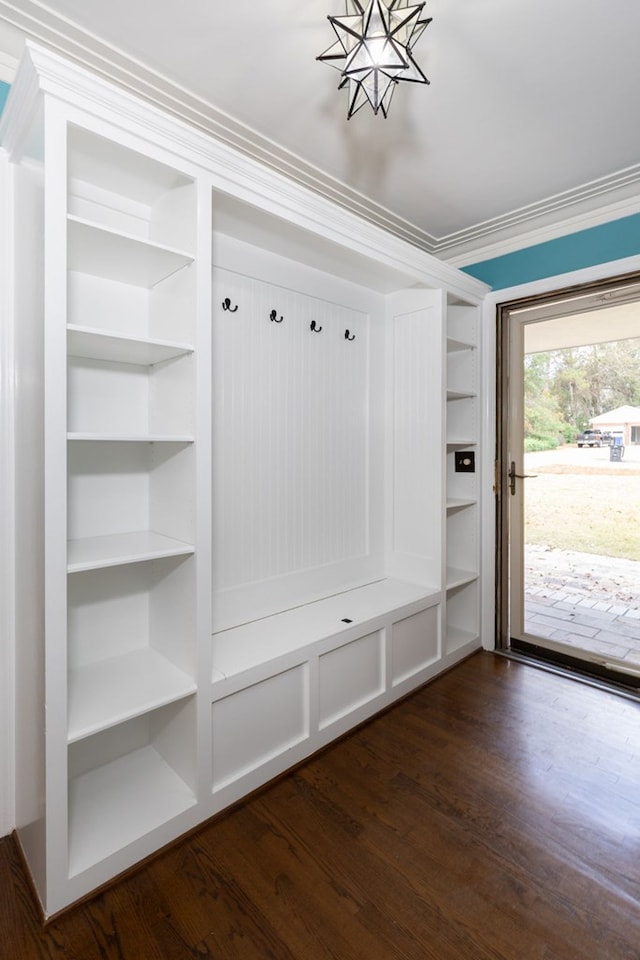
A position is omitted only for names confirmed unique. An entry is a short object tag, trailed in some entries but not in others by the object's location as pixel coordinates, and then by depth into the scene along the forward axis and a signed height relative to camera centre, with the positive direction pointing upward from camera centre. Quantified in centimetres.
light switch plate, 322 +14
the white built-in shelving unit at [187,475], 142 +3
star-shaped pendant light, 130 +122
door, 276 +1
